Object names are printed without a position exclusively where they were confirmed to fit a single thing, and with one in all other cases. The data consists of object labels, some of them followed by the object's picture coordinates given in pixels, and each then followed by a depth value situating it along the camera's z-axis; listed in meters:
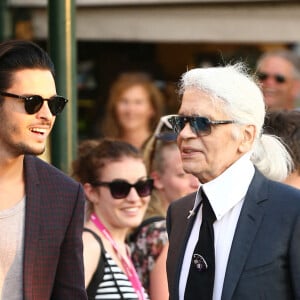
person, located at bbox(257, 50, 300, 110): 16.44
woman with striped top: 10.28
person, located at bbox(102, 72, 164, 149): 16.64
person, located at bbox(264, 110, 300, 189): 10.42
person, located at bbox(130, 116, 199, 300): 11.05
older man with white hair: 8.20
